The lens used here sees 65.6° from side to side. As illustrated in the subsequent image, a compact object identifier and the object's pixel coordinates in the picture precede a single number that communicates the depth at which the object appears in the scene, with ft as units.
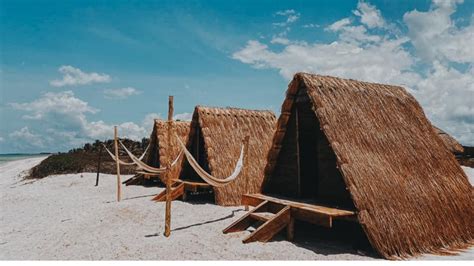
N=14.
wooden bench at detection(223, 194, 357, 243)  17.84
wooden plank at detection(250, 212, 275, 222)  20.93
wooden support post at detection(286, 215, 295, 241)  19.95
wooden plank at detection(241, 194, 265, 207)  23.70
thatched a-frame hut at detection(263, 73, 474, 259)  17.58
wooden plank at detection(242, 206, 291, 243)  19.06
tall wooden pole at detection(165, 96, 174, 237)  21.09
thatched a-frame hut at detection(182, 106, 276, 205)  31.99
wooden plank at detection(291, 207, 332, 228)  17.63
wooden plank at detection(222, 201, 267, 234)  21.43
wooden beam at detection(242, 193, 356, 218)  17.62
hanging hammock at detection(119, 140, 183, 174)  31.92
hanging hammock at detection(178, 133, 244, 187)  22.06
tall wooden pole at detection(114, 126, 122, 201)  34.94
